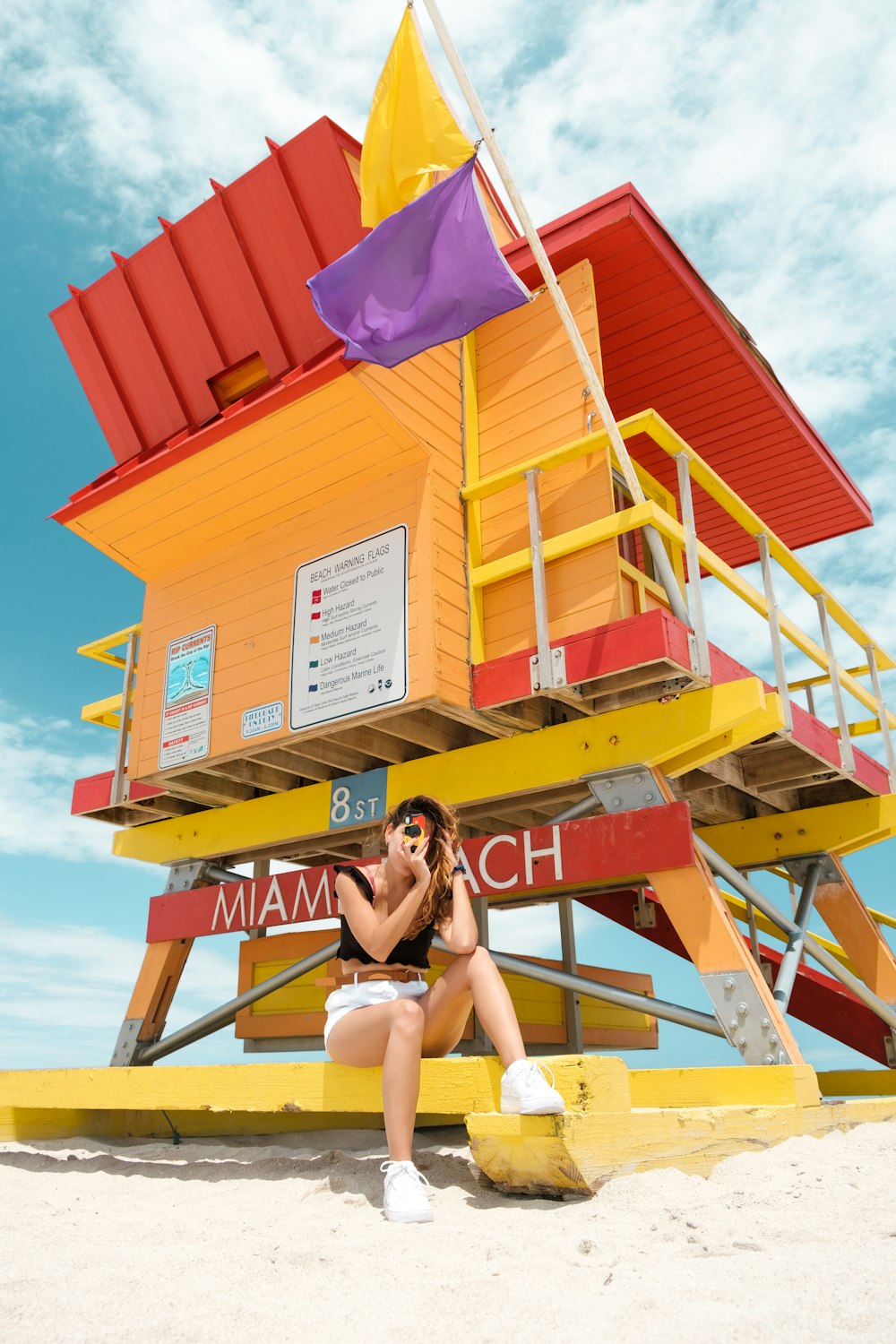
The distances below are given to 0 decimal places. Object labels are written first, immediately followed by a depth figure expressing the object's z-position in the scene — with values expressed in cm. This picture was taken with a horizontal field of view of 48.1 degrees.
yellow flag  638
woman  367
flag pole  602
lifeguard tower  618
